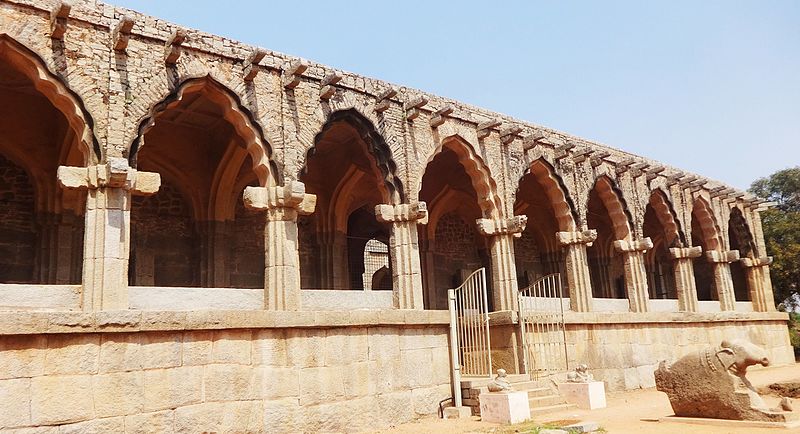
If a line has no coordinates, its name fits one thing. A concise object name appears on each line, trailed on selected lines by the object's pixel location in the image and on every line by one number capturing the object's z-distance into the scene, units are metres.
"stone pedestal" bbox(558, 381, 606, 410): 9.91
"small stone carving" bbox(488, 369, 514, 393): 8.98
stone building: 7.50
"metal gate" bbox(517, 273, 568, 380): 10.81
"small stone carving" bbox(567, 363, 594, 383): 10.14
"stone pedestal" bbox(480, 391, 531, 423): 8.70
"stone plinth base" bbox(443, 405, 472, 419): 9.80
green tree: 21.56
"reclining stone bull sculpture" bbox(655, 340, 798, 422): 7.35
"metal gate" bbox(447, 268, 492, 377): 10.32
